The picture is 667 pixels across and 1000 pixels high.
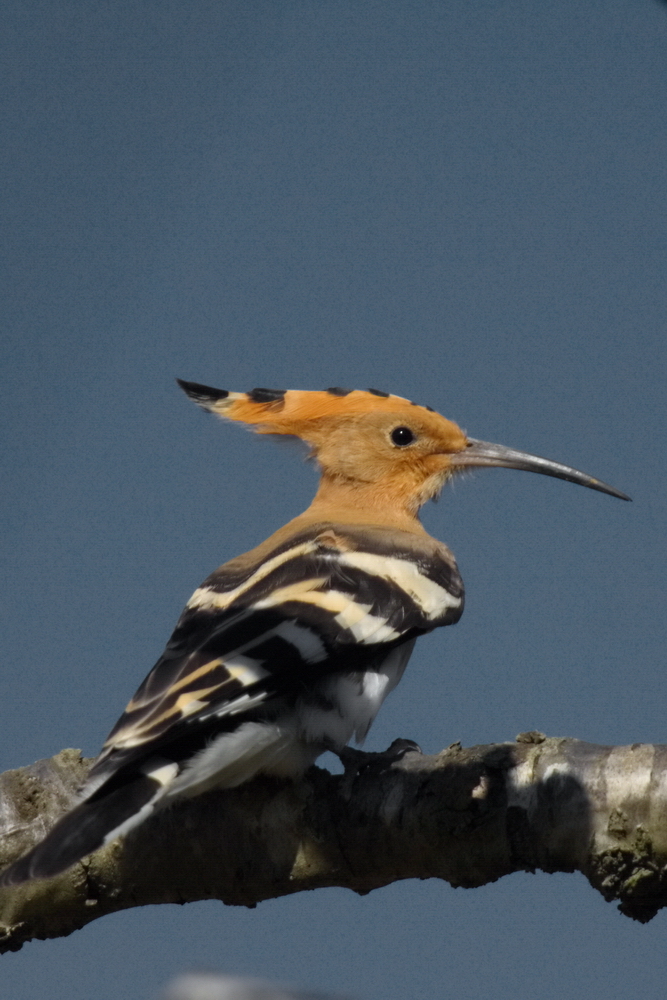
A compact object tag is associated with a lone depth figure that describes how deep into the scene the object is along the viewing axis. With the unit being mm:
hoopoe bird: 5927
